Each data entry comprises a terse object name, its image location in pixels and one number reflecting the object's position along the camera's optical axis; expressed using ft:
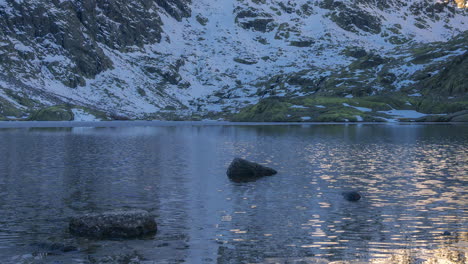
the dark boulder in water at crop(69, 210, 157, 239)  90.33
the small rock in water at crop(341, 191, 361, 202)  129.39
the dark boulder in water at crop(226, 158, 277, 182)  178.50
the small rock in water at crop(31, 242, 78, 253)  81.15
